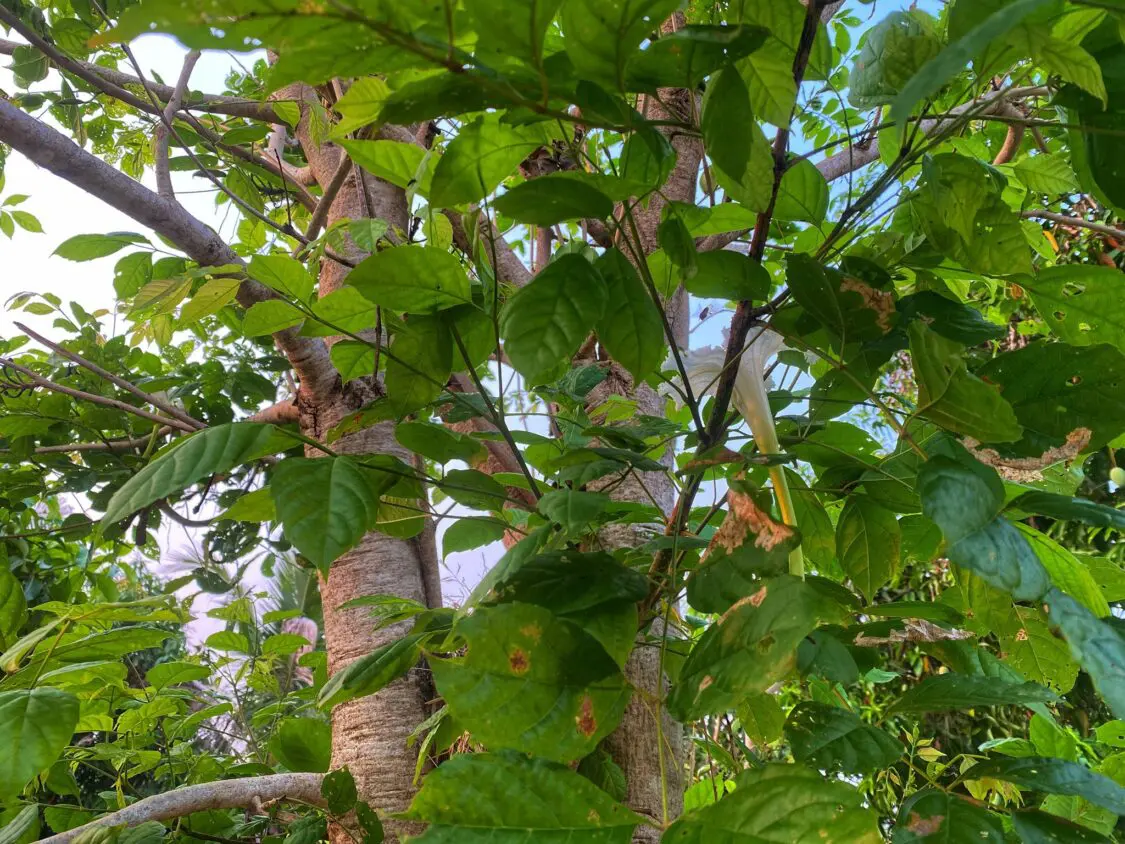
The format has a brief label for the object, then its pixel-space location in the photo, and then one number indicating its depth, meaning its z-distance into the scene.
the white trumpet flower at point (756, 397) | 0.45
